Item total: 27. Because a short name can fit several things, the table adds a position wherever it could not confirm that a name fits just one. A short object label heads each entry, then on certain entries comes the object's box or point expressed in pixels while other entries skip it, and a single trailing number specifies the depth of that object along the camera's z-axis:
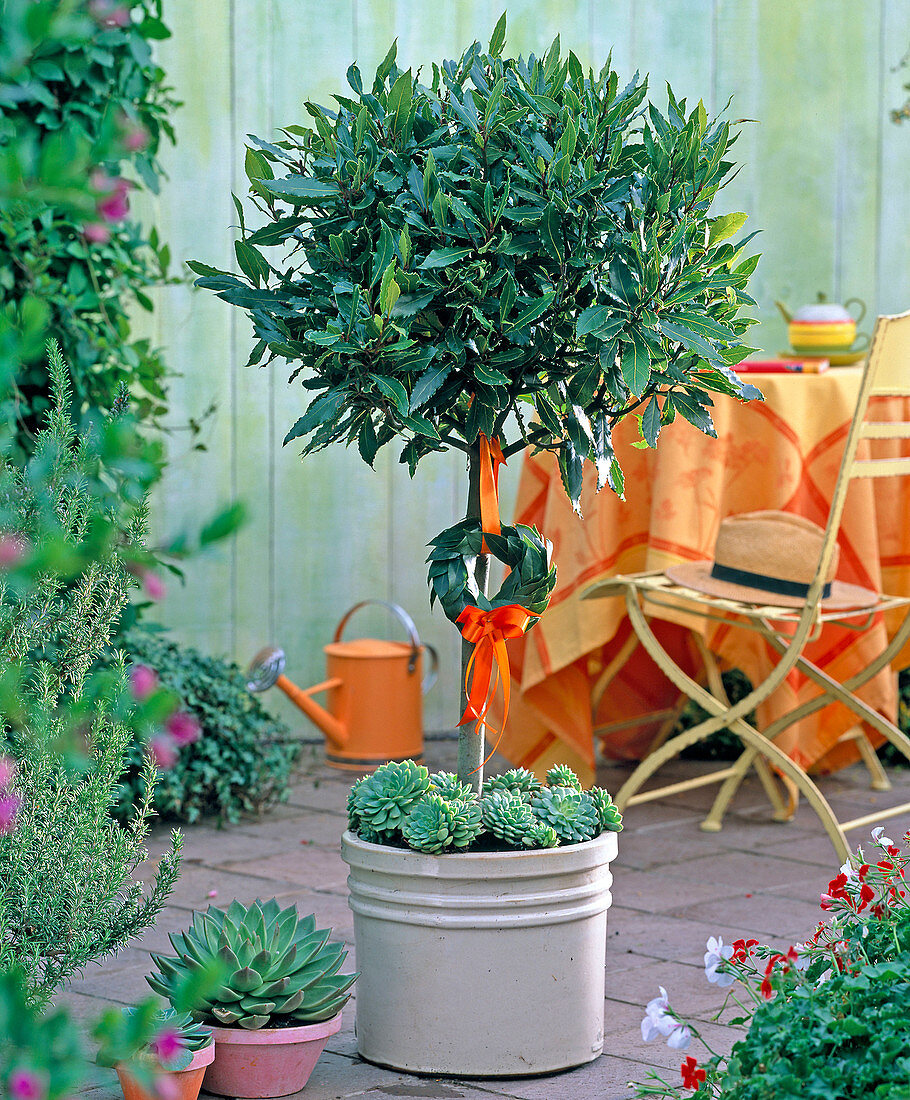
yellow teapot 4.52
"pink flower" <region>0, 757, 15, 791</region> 2.87
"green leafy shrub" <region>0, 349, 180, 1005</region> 2.79
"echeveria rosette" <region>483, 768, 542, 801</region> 3.28
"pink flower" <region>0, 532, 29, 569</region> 1.38
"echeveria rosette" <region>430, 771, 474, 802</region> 3.19
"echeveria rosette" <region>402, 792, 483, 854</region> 3.14
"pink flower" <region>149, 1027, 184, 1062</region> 2.39
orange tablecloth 4.17
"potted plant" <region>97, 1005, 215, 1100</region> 2.98
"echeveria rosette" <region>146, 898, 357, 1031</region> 3.11
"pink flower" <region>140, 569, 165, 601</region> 1.74
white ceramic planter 3.14
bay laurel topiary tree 3.07
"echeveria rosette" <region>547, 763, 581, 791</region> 3.28
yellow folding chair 3.87
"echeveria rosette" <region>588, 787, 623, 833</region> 3.24
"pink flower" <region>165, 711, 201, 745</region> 2.18
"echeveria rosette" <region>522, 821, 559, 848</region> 3.16
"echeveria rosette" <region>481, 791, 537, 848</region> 3.17
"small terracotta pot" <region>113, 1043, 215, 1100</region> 3.02
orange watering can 4.62
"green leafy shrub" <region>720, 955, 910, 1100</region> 2.73
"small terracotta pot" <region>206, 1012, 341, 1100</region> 3.11
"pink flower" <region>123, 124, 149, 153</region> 1.68
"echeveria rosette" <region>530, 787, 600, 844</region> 3.19
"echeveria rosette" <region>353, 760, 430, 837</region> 3.18
